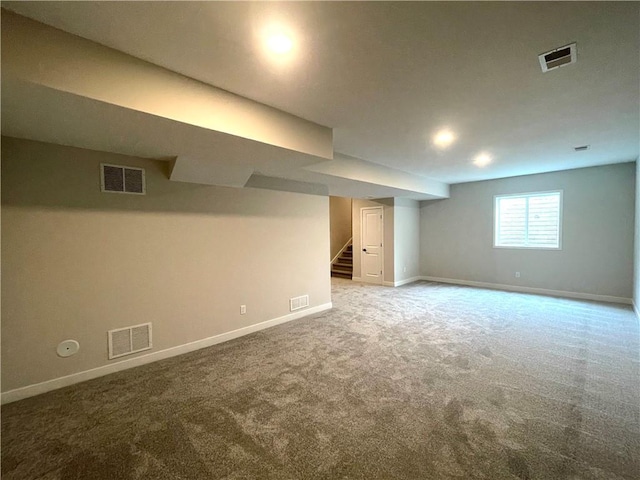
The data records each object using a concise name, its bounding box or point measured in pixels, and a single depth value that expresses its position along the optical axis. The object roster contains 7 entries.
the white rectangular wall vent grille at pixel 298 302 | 4.65
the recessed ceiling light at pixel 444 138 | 3.39
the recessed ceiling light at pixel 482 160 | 4.47
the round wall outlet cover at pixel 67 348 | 2.64
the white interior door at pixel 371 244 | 7.52
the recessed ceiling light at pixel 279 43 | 1.68
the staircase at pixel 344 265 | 8.79
